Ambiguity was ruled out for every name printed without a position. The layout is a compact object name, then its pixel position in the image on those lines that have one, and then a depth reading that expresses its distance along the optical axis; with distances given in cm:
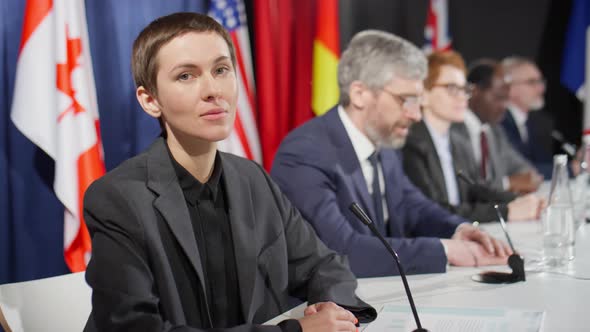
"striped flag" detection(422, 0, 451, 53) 520
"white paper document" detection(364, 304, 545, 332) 138
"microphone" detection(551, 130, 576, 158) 576
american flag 286
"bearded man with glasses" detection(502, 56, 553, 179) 563
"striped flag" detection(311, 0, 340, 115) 346
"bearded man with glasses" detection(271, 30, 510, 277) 205
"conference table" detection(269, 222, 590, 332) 152
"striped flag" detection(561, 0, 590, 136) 559
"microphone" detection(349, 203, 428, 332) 141
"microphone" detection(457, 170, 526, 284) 182
